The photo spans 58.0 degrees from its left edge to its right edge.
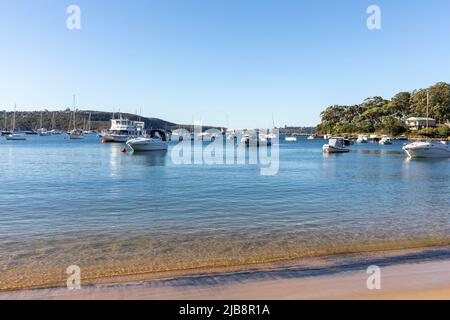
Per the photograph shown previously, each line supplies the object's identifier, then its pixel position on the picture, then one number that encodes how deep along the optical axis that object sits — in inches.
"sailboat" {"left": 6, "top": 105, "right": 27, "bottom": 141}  6148.1
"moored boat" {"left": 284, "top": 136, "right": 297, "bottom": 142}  7472.9
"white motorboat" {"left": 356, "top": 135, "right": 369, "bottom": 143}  5792.3
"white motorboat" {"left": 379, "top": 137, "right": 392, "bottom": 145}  5108.3
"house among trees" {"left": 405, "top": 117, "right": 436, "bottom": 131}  6560.0
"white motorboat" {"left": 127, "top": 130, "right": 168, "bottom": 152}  2780.5
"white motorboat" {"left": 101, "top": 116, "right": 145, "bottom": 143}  4631.2
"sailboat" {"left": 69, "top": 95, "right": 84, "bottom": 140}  6861.7
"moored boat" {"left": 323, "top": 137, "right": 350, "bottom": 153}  3164.4
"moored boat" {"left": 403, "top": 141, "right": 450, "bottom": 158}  2418.8
